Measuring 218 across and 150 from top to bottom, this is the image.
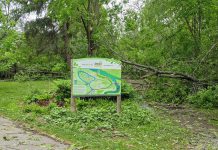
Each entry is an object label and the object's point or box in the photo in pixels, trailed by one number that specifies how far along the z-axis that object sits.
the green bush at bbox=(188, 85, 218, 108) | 6.44
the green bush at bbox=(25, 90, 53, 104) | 6.97
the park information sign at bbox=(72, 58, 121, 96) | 5.69
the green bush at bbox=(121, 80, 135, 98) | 7.30
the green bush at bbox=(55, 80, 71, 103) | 6.90
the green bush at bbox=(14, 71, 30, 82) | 7.65
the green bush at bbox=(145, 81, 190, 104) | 7.06
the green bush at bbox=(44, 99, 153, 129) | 4.89
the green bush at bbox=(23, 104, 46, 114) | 5.81
